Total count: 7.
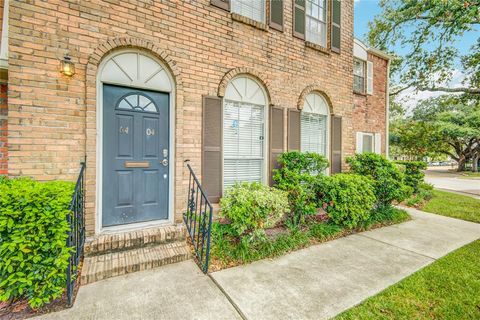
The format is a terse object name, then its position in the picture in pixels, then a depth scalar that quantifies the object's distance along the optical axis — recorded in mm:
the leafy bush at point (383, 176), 5082
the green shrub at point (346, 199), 4148
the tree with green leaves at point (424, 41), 8242
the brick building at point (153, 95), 2807
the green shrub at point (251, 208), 3213
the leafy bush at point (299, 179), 4184
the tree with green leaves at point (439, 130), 20531
